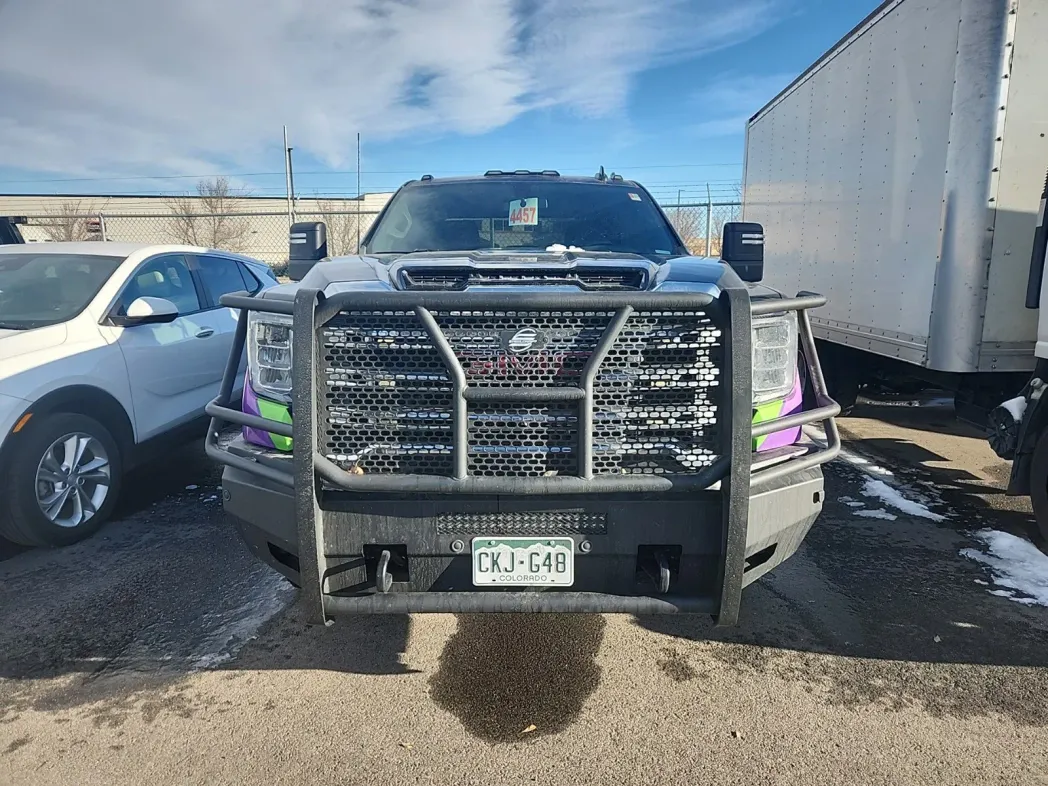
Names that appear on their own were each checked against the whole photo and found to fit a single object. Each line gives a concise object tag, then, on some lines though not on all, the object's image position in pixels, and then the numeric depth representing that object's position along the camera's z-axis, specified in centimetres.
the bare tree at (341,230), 1755
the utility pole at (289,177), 1490
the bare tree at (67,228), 1686
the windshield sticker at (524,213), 421
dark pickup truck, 232
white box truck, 405
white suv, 396
